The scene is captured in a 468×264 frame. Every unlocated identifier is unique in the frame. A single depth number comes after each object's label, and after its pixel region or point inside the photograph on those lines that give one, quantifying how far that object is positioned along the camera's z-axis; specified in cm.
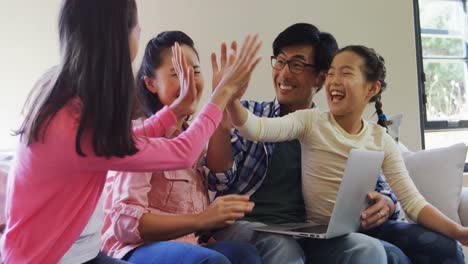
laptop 113
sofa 171
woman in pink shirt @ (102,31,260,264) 110
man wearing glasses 121
